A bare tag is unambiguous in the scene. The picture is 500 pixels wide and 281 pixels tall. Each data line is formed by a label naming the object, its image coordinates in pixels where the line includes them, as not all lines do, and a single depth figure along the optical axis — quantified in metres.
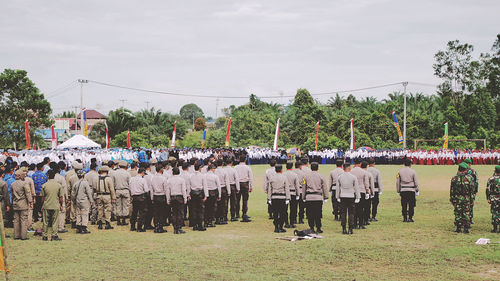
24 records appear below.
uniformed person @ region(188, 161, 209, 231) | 13.10
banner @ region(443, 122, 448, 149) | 41.15
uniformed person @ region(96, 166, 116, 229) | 13.35
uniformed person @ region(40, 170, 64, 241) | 11.59
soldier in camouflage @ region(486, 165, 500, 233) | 12.25
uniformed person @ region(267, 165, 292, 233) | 12.38
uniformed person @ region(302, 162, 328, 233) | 12.28
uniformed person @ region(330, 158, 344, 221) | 13.80
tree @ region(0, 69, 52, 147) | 37.84
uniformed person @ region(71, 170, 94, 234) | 12.66
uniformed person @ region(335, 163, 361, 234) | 12.16
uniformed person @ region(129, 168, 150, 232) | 13.02
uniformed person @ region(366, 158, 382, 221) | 14.16
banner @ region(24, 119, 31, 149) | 29.83
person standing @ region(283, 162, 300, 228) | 12.89
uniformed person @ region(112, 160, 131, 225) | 13.72
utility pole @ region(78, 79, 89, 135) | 52.75
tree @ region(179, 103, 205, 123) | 136.12
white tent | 33.31
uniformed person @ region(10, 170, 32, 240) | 11.70
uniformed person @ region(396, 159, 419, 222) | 13.93
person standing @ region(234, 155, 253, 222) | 15.02
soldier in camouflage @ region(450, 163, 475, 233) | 12.20
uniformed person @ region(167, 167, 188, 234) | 12.66
